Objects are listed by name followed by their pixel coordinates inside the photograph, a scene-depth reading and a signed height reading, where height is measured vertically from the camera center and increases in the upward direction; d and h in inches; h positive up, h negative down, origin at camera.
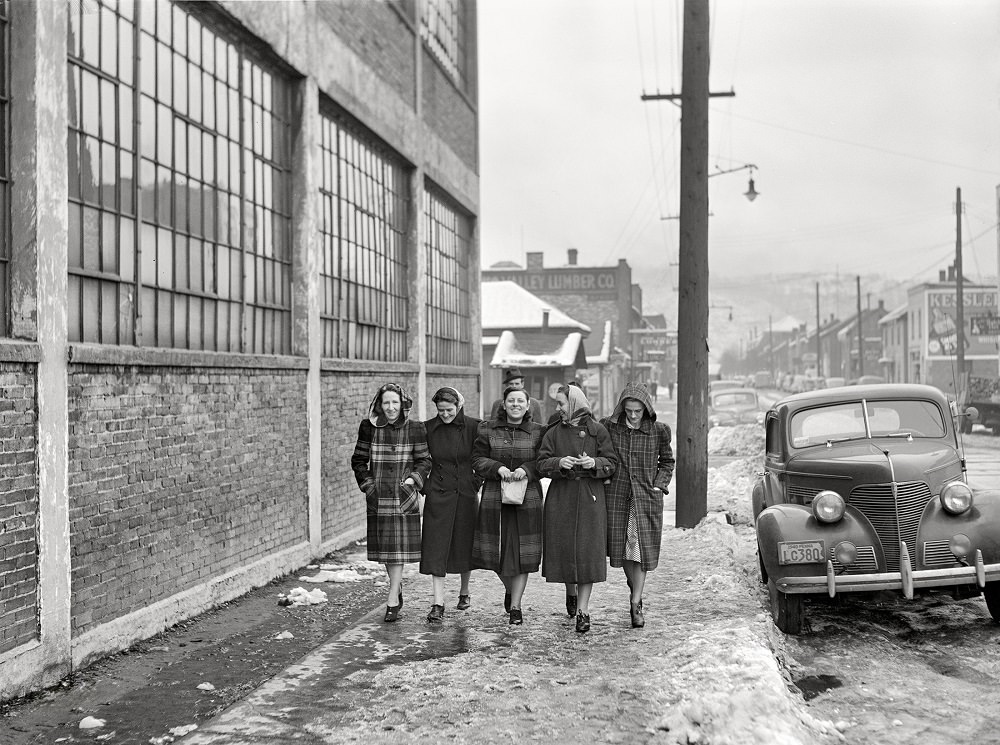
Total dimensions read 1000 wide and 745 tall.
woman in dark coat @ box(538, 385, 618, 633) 291.3 -34.8
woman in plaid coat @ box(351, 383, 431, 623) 309.3 -29.6
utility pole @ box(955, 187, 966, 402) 1577.8 +100.5
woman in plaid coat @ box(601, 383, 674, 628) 298.5 -33.1
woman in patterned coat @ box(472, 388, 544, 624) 298.8 -35.7
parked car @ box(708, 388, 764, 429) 1362.0 -43.5
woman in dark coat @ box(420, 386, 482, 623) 308.7 -36.2
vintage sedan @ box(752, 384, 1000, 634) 282.4 -41.3
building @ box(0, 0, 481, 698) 239.5 +24.3
